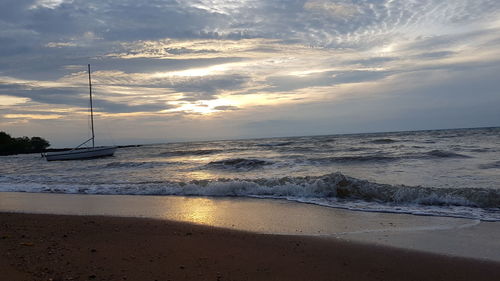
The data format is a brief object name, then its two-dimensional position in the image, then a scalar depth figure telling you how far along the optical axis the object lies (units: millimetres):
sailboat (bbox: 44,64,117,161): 34562
